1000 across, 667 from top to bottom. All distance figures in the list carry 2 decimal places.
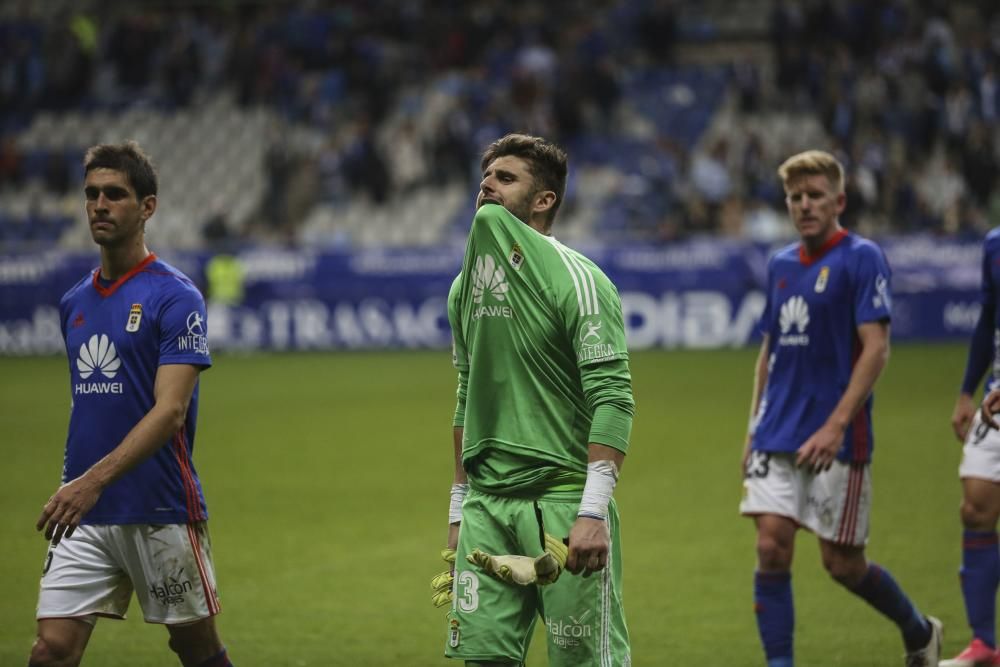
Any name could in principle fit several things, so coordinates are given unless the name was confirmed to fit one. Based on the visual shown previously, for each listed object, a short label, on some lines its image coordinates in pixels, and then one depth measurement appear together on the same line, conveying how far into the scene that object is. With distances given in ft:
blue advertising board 143.13
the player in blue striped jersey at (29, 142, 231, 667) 30.35
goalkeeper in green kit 26.40
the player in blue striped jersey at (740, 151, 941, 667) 38.27
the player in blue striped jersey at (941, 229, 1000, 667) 40.88
